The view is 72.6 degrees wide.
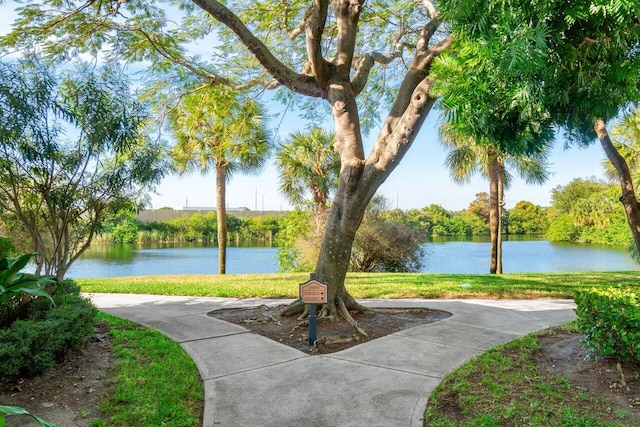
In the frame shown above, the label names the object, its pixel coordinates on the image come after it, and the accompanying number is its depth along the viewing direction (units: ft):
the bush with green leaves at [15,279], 12.23
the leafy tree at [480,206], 167.95
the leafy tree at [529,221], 164.45
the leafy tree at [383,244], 62.80
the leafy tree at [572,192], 161.48
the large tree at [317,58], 21.52
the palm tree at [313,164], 63.05
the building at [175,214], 130.28
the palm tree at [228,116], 30.89
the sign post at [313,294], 18.01
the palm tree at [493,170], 58.29
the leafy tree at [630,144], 50.74
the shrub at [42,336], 12.24
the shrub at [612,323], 12.97
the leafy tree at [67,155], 18.11
